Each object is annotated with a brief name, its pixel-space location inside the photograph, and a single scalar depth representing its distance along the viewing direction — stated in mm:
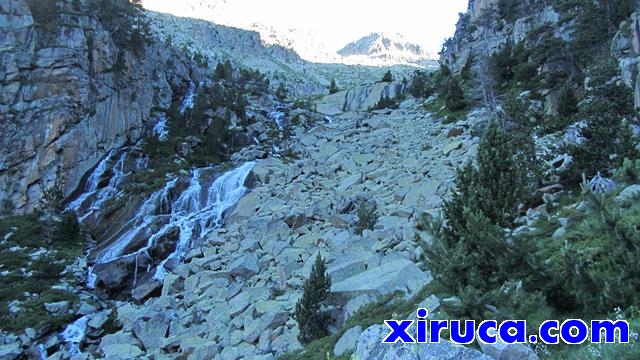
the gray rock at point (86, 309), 21969
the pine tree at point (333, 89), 82481
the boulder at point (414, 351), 6570
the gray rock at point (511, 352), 6652
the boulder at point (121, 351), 17067
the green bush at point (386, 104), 60362
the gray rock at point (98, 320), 20625
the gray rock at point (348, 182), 29453
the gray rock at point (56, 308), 21641
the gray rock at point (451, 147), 30312
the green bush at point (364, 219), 22156
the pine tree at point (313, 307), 14531
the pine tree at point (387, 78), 77438
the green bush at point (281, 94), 71881
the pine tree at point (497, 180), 12680
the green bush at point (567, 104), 26625
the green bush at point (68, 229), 30516
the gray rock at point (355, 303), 14773
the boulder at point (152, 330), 17977
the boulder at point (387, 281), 14930
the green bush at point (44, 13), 44094
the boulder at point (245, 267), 21406
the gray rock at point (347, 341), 11742
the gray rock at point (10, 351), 18719
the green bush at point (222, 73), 69025
